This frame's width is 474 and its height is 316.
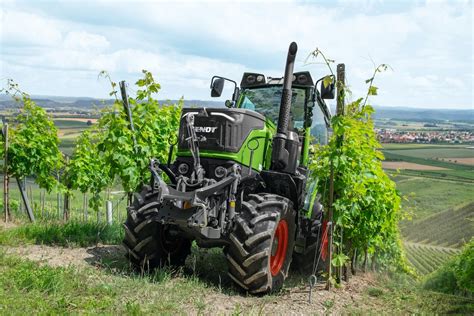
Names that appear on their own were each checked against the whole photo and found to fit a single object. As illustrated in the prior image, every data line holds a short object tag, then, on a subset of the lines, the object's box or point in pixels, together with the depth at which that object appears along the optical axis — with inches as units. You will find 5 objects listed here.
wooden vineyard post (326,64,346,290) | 251.6
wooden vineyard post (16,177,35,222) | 410.6
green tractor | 226.1
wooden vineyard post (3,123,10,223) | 399.1
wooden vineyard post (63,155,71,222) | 465.4
